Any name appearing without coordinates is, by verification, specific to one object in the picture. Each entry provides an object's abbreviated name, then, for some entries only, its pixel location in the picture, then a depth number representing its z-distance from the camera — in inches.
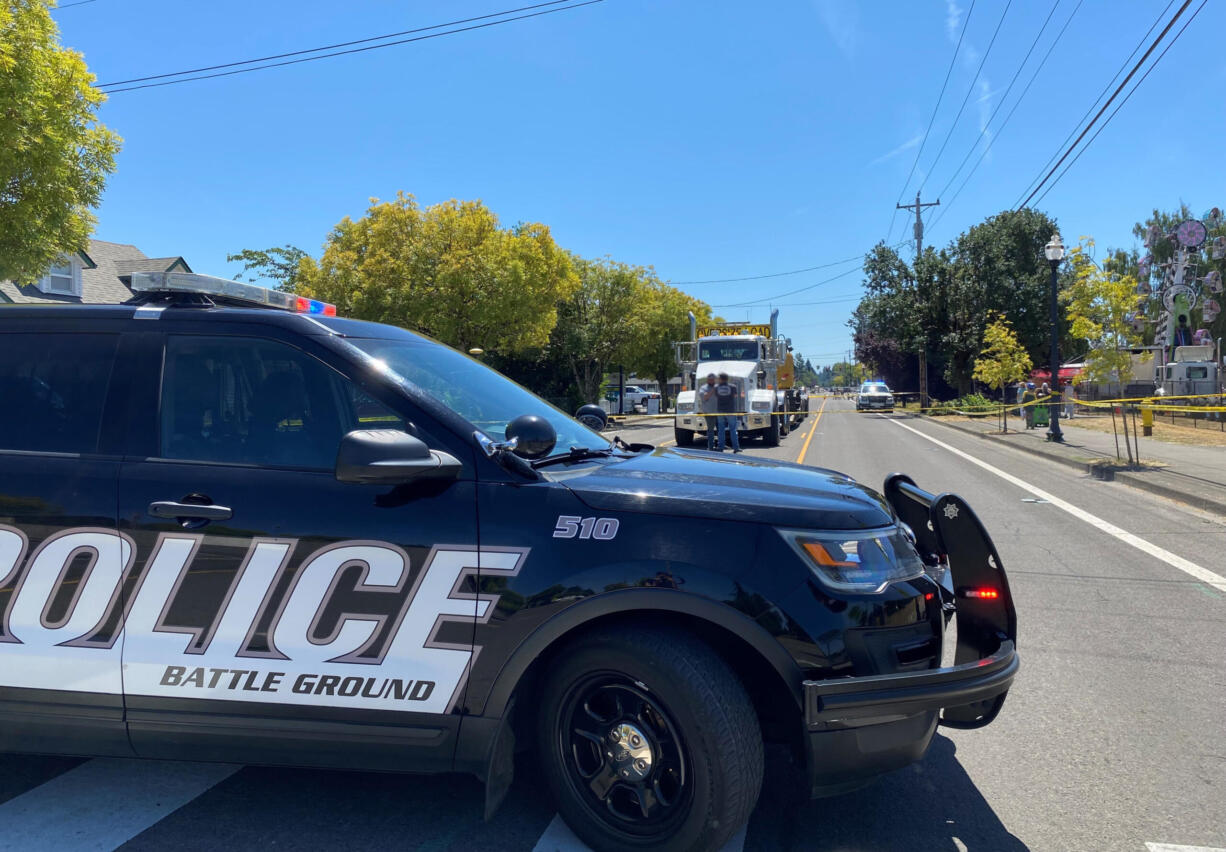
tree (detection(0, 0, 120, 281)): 457.4
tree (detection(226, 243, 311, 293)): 1635.1
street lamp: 758.5
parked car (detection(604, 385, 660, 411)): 2606.8
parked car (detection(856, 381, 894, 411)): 1977.1
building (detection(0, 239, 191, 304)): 957.2
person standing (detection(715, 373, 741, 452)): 698.2
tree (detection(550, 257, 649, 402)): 1840.6
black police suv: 101.1
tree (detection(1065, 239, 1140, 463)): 695.1
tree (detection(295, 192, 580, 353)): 1171.3
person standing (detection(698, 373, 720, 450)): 711.7
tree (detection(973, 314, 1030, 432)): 1257.4
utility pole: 1917.6
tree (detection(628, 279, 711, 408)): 1969.7
